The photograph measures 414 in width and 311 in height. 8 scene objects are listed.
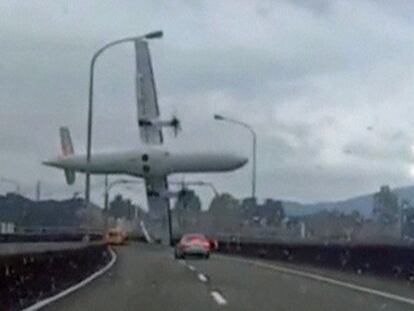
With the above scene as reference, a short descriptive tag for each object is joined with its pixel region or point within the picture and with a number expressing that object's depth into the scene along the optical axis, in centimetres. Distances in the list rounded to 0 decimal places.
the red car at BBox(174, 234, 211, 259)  6438
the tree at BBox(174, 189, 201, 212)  14375
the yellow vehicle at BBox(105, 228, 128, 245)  10381
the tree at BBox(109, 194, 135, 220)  18438
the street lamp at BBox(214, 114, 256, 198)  8732
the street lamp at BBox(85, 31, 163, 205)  5269
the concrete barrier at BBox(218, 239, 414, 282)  3606
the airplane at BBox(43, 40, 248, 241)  12406
